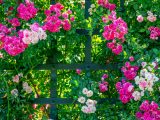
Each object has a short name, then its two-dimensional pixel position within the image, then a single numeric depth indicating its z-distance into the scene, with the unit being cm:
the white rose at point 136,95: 332
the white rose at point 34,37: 329
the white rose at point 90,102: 343
